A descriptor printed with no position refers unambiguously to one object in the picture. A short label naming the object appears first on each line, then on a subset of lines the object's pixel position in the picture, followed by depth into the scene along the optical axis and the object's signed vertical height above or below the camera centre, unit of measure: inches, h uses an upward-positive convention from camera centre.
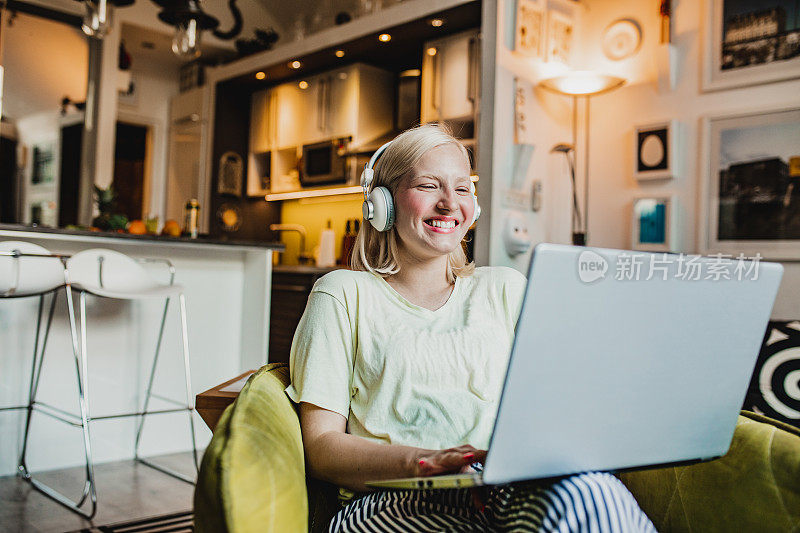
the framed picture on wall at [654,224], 136.1 +11.3
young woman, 37.9 -6.4
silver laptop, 27.9 -3.7
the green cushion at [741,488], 38.2 -12.4
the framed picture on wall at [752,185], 123.1 +18.3
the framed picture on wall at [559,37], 147.5 +52.7
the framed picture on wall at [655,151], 136.4 +26.3
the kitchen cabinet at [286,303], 185.6 -10.6
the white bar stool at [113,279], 102.2 -3.2
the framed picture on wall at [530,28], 141.2 +52.3
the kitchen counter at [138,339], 111.3 -14.6
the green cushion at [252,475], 31.4 -10.5
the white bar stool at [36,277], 95.0 -3.1
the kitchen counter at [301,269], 180.2 -0.9
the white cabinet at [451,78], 157.6 +46.3
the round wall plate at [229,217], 227.1 +15.6
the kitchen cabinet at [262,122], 223.1 +47.9
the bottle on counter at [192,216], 147.6 +10.0
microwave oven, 195.0 +30.8
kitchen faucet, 220.0 +12.0
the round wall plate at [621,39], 145.4 +52.0
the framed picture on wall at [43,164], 211.3 +28.8
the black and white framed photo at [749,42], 124.5 +45.5
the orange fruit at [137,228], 131.3 +6.1
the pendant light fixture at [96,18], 125.1 +45.0
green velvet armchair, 32.1 -11.3
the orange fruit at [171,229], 137.7 +6.5
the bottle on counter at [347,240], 193.0 +8.1
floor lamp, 132.2 +38.0
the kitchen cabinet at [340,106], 192.2 +47.8
